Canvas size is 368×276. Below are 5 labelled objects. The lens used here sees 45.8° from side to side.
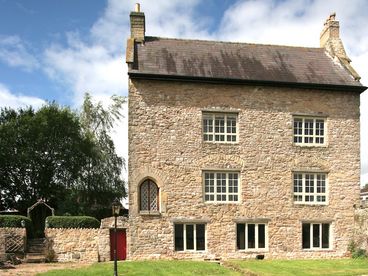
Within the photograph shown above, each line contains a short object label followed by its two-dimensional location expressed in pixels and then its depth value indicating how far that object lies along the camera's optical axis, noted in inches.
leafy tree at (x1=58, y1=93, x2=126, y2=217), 1531.7
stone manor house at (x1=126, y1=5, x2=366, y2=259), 951.0
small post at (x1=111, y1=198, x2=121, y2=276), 701.3
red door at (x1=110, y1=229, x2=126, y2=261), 957.8
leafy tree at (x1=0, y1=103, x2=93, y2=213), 1544.0
